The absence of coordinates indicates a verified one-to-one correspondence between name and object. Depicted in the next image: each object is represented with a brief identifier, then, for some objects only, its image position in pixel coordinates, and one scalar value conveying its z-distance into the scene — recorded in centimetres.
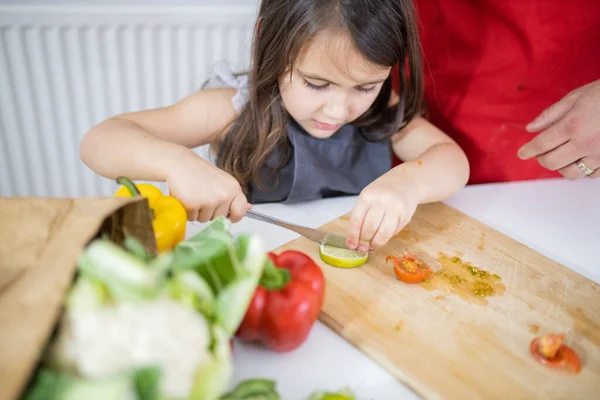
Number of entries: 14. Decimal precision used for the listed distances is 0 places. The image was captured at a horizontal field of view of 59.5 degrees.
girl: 87
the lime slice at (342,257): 82
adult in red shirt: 117
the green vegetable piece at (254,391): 54
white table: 65
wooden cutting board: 67
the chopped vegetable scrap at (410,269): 80
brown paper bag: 42
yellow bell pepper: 71
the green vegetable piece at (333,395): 55
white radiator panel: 138
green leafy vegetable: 42
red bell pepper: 62
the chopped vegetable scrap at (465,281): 80
